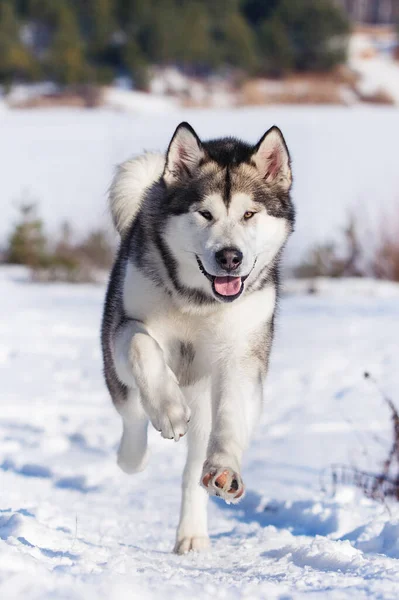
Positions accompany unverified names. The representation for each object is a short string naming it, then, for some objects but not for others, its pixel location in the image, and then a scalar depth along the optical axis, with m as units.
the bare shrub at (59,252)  17.11
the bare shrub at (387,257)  15.78
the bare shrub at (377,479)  6.86
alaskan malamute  5.14
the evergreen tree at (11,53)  44.64
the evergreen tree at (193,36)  45.14
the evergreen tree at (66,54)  44.21
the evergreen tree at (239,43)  45.82
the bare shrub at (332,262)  16.78
